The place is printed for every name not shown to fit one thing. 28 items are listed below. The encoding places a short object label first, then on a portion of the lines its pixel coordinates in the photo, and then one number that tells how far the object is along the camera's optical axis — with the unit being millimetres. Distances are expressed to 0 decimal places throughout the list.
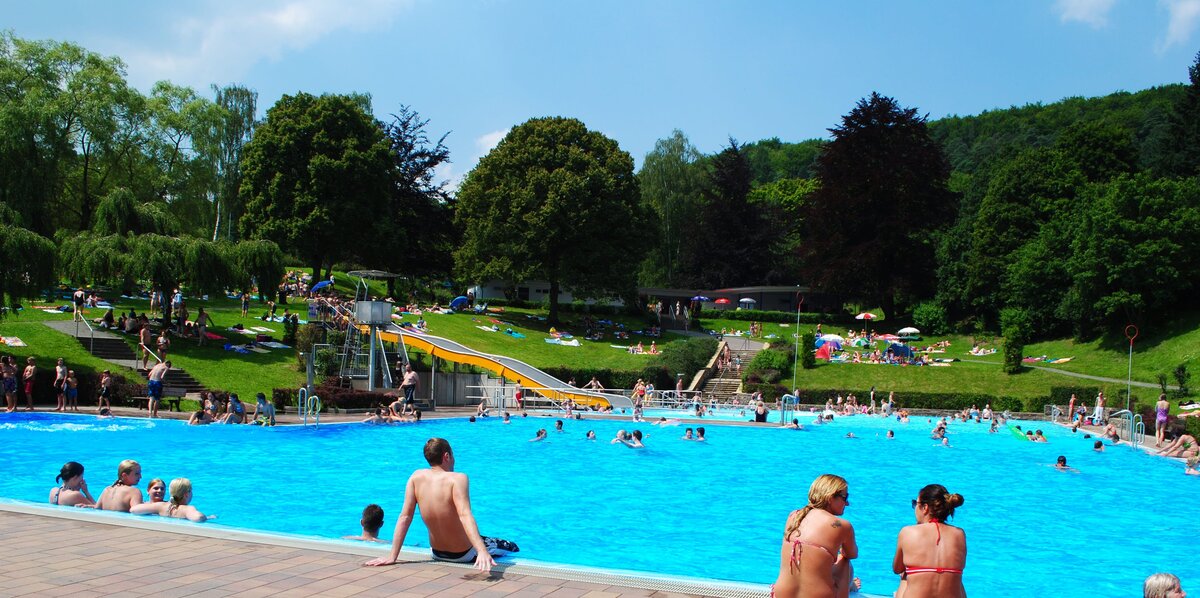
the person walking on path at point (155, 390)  25188
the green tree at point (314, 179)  54875
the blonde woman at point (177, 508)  10672
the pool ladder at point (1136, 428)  28750
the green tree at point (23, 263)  28797
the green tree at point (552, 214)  55938
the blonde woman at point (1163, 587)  6277
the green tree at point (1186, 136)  58219
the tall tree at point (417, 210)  67250
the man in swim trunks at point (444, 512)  7223
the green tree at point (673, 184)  82375
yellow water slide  36500
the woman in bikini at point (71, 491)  11070
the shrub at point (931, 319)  60406
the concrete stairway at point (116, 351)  30625
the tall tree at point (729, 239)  79375
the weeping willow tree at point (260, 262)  40750
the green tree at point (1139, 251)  47250
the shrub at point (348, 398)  29156
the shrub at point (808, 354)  47375
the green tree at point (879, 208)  62375
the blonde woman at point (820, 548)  5441
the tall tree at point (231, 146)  60906
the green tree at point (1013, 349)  43781
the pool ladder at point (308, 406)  26141
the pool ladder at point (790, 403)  40625
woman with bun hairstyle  5805
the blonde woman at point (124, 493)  10844
